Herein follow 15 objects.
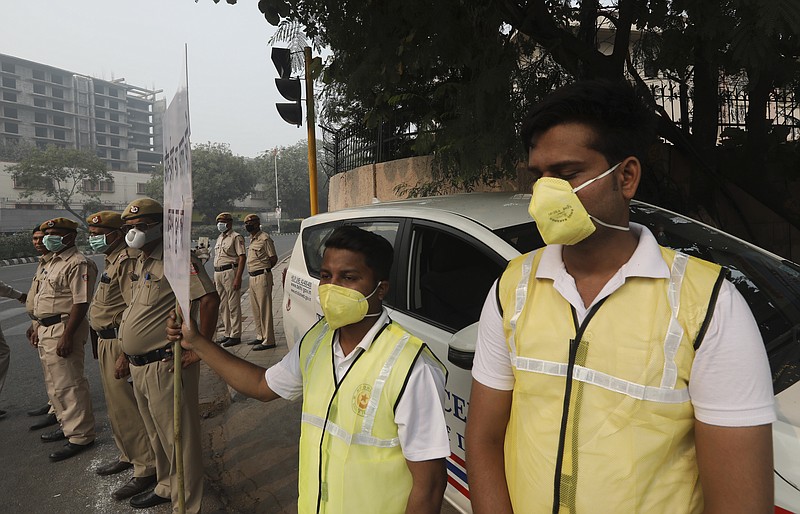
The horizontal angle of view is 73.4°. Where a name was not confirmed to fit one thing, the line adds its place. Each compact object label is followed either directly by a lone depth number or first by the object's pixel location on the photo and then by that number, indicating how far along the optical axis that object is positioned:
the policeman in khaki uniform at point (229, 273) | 7.71
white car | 1.95
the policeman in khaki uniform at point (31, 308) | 4.70
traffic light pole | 7.51
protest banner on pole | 1.81
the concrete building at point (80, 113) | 87.56
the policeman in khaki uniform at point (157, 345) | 3.11
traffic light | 6.93
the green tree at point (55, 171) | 46.94
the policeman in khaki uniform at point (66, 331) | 4.28
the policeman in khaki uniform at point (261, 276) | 7.30
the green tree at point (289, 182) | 80.25
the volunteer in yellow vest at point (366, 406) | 1.48
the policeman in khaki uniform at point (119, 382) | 3.63
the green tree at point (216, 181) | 60.50
